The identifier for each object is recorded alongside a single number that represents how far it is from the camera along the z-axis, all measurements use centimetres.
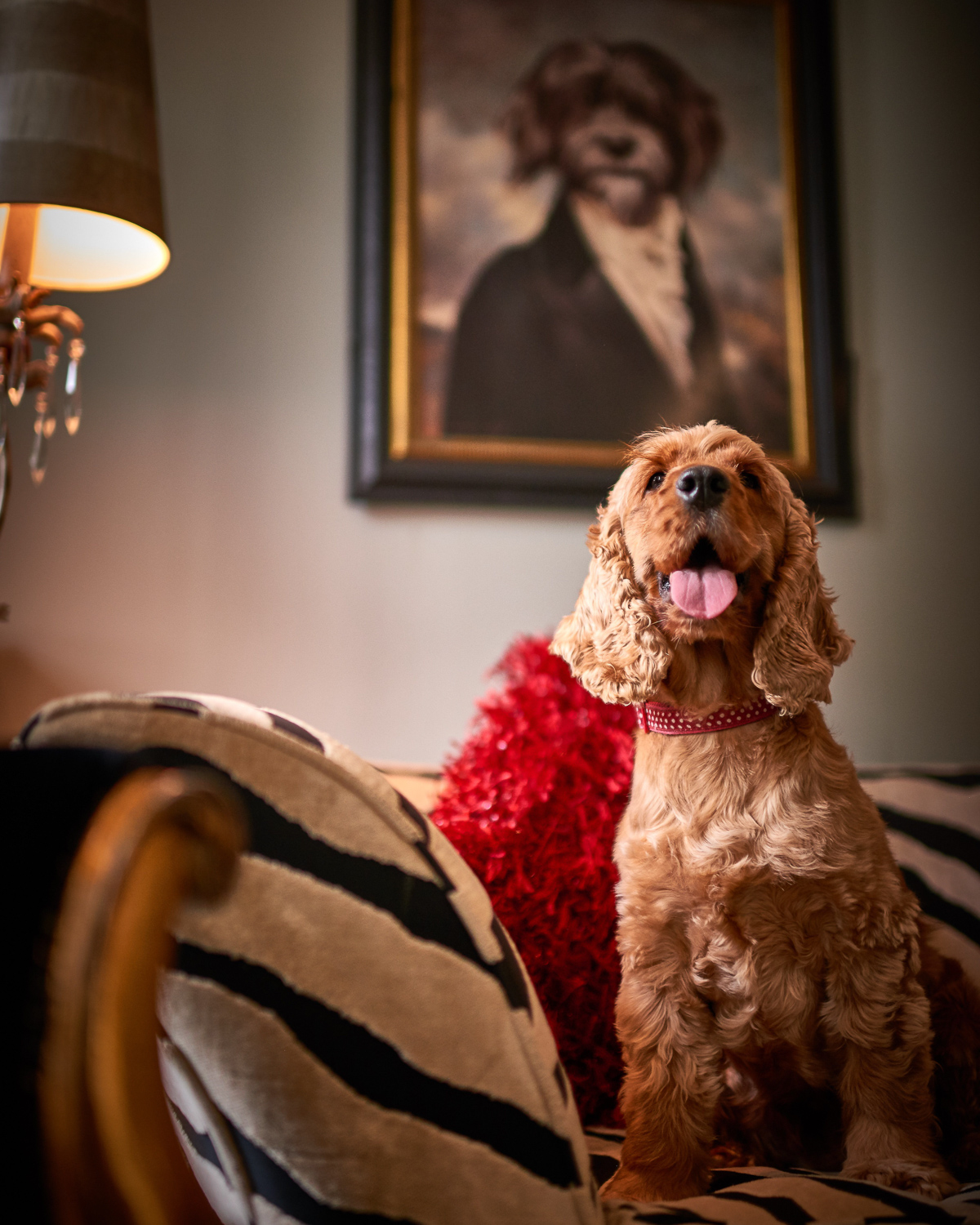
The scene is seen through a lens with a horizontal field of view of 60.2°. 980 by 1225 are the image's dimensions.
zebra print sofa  59
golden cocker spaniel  104
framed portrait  216
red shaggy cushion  127
